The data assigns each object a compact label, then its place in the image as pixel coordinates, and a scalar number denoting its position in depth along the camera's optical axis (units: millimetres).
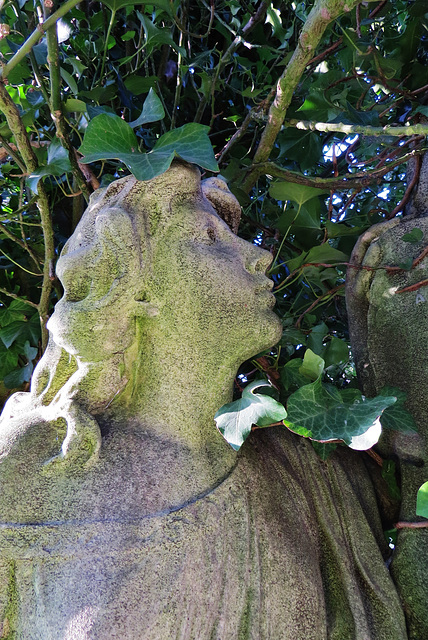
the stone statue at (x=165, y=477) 860
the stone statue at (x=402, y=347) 1027
